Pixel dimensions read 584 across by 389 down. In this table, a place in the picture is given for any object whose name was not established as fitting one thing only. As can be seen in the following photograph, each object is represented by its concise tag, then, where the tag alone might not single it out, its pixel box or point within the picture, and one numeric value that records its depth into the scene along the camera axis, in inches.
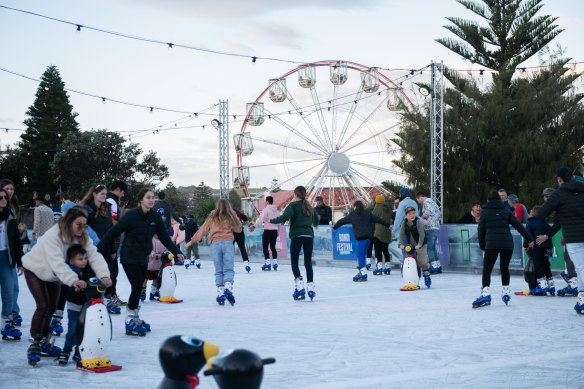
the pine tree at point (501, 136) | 1083.3
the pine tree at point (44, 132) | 2149.4
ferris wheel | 1171.3
